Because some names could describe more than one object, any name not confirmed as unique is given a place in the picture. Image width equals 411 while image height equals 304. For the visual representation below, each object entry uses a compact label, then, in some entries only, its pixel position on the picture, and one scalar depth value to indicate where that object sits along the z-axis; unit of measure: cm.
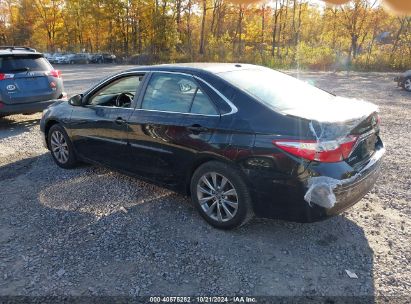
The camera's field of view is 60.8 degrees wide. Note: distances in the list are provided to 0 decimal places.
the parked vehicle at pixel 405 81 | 1352
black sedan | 302
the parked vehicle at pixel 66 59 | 4139
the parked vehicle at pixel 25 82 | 754
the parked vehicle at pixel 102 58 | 4166
